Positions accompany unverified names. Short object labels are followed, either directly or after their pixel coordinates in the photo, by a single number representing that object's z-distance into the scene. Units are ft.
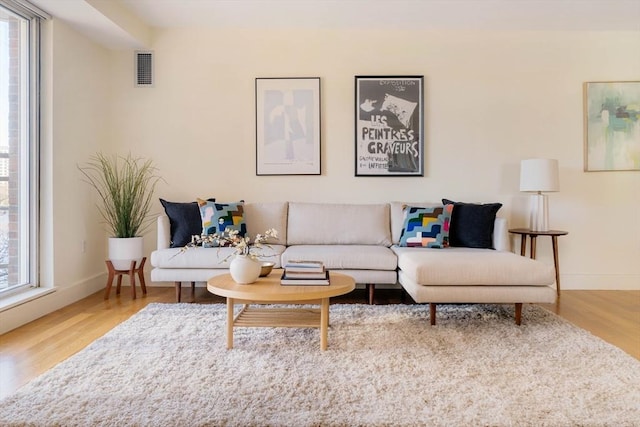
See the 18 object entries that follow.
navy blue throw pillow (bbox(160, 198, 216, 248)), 11.60
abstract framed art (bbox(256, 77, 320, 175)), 13.42
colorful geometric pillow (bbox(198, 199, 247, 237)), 11.51
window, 9.70
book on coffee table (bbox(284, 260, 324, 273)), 8.03
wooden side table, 11.79
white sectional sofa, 8.76
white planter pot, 11.81
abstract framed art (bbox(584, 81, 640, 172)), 13.19
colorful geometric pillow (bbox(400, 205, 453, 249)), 11.37
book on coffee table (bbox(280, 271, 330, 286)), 7.77
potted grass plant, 11.90
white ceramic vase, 7.79
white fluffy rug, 5.24
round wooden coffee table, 7.19
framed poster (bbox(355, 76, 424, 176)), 13.32
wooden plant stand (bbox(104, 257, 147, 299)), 11.69
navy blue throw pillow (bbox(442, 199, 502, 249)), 11.51
